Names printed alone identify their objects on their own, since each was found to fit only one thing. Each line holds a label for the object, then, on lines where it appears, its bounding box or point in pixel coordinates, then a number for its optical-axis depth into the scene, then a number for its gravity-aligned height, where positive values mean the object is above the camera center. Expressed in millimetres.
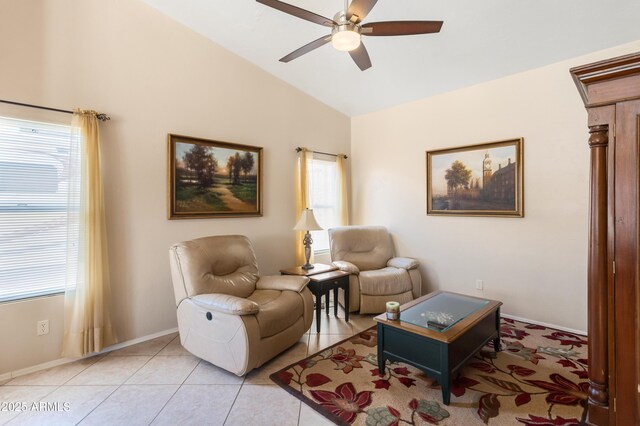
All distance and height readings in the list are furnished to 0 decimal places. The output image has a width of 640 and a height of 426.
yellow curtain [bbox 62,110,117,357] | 2605 -339
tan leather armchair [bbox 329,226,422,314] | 3652 -773
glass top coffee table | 2027 -926
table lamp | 3637 -188
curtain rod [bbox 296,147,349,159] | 4340 +908
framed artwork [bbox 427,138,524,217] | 3508 +377
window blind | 2410 +57
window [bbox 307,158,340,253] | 4656 +232
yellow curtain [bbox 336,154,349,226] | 4934 +287
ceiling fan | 2037 +1350
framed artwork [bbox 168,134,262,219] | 3270 +389
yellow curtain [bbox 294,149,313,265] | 4301 +271
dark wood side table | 3250 -787
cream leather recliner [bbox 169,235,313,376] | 2309 -815
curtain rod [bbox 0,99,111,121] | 2389 +886
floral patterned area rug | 1912 -1314
